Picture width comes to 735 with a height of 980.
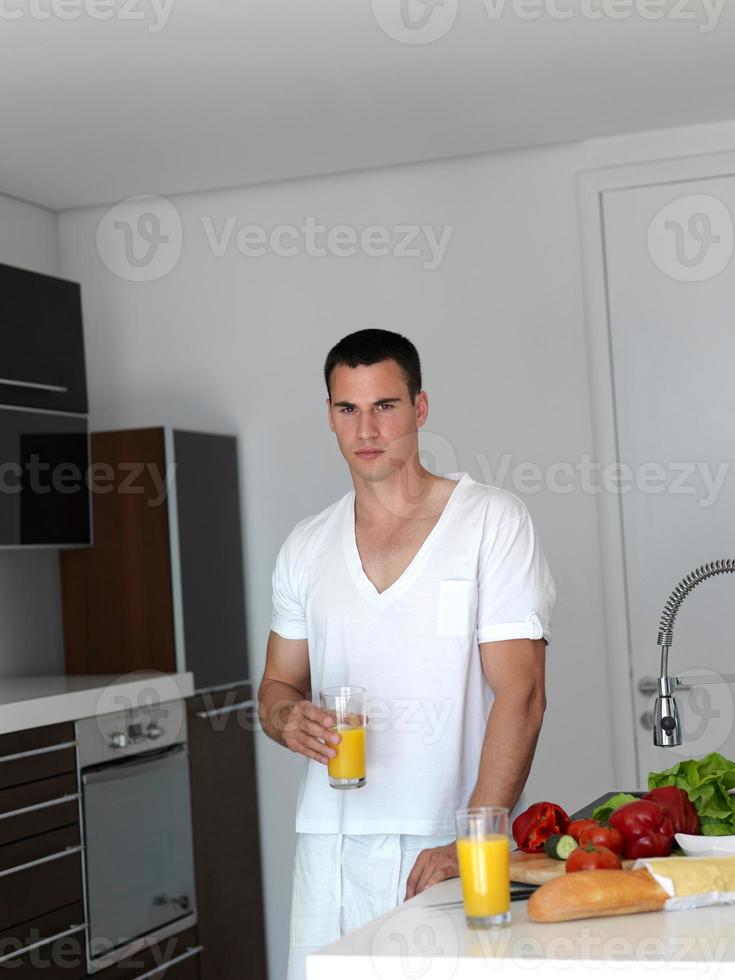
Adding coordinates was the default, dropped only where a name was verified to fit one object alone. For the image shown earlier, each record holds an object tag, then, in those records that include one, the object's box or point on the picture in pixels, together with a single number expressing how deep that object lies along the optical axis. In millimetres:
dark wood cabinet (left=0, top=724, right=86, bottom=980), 3100
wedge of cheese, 1490
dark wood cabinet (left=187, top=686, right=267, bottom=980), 3846
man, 2172
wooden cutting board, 1604
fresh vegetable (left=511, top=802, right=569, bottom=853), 1753
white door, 3760
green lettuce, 1825
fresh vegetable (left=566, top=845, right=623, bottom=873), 1557
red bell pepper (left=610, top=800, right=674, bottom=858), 1689
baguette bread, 1450
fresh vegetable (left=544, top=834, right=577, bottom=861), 1675
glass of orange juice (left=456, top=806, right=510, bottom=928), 1438
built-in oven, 3416
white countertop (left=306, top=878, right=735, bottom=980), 1320
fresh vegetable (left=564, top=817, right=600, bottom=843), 1702
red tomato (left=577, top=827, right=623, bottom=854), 1663
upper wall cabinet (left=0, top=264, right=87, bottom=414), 3553
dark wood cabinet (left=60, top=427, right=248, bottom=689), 3830
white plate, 1678
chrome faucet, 2047
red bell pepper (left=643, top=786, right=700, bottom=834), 1760
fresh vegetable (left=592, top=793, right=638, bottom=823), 1927
